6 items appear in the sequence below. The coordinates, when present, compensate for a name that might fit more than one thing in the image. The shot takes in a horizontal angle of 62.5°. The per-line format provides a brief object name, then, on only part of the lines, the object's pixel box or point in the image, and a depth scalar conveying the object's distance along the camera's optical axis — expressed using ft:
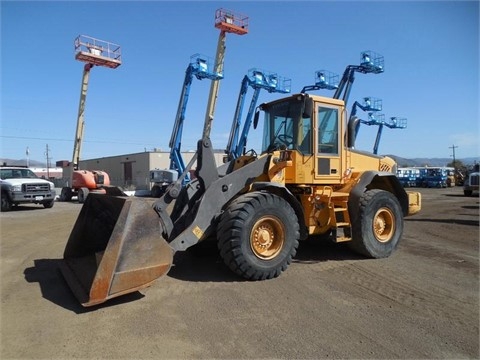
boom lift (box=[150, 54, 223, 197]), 84.52
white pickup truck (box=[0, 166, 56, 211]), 55.57
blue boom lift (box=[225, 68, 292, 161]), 91.81
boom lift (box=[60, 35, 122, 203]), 76.69
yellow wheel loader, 15.81
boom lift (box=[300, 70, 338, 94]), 97.35
